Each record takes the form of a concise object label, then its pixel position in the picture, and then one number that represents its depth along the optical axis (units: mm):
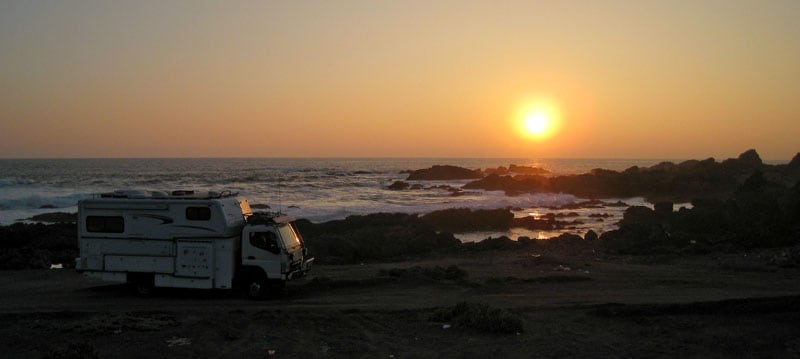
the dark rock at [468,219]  33312
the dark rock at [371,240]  21953
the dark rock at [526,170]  120050
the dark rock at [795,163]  55000
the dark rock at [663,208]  31270
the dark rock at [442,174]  96519
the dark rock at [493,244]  23406
